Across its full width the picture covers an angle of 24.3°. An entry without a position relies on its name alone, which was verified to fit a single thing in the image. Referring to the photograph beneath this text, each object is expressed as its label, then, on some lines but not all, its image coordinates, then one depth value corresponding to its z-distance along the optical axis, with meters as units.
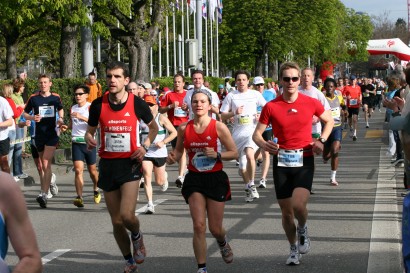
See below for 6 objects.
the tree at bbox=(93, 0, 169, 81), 31.37
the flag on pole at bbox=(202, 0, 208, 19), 49.16
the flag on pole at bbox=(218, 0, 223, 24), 54.22
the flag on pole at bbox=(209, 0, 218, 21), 51.82
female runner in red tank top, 7.64
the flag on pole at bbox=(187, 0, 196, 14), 45.50
